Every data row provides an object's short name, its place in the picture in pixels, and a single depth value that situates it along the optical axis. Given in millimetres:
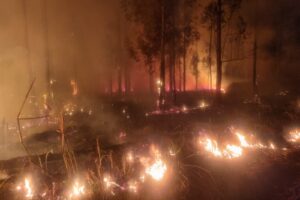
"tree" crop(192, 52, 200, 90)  19018
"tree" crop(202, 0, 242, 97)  8709
